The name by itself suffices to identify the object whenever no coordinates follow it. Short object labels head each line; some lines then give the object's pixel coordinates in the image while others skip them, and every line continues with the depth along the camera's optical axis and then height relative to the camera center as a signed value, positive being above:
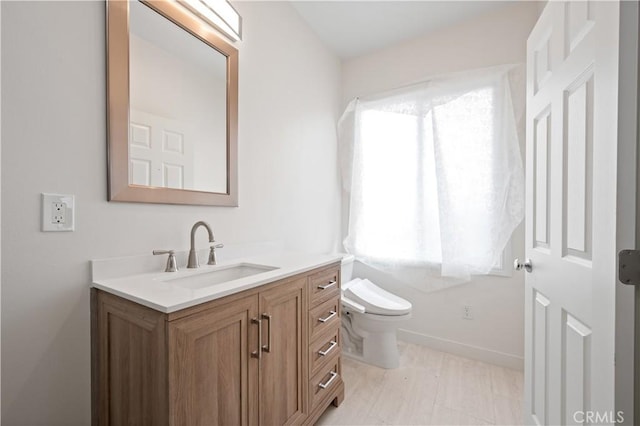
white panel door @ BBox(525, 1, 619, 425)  0.68 -0.01
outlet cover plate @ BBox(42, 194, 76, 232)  0.90 -0.01
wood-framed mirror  1.06 +0.47
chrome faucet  1.26 -0.17
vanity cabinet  0.80 -0.51
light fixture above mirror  1.33 +0.99
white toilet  1.94 -0.82
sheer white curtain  2.01 +0.30
